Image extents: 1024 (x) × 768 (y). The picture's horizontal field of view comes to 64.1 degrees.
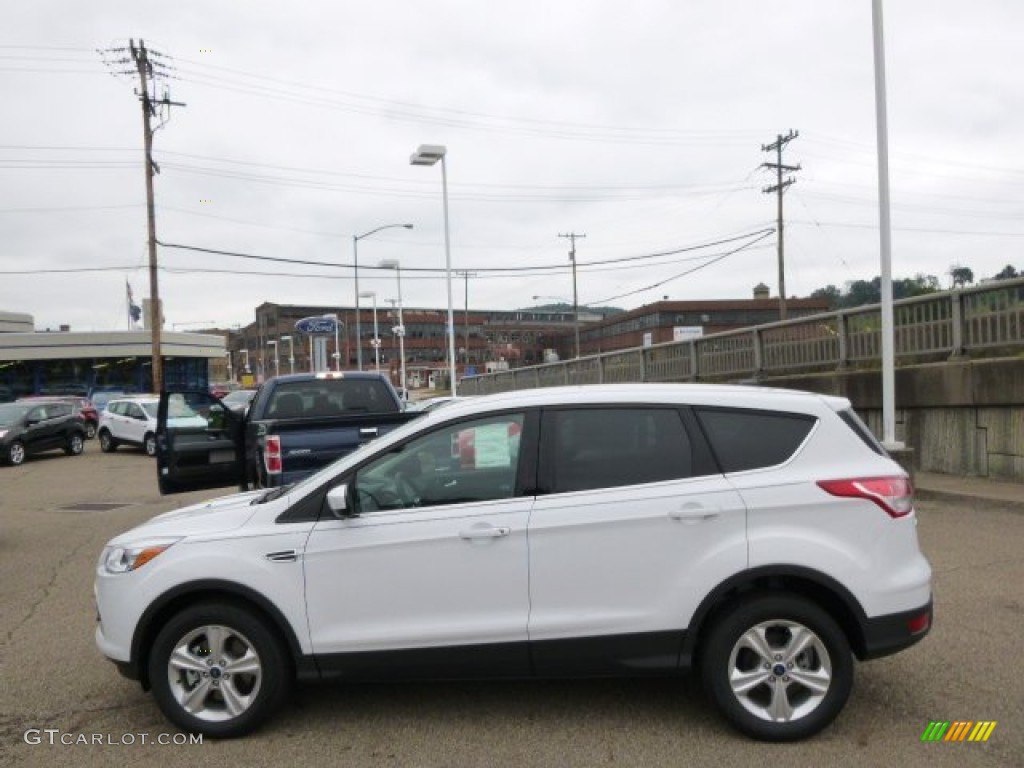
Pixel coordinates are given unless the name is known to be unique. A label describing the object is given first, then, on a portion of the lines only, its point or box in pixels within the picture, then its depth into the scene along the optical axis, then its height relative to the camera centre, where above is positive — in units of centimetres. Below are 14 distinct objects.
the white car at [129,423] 2306 -90
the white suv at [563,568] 376 -88
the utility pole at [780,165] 4344 +1103
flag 6017 +601
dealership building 4494 +187
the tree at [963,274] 6205 +721
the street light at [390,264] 3269 +478
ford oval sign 3002 +224
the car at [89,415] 3105 -83
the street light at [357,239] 3555 +667
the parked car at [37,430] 2091 -95
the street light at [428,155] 2008 +564
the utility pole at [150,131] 2941 +960
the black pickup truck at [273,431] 781 -43
